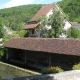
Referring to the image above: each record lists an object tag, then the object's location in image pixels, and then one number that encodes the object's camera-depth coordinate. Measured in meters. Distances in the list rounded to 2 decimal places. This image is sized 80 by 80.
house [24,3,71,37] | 26.89
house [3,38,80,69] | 14.53
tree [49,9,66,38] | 23.25
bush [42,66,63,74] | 9.78
